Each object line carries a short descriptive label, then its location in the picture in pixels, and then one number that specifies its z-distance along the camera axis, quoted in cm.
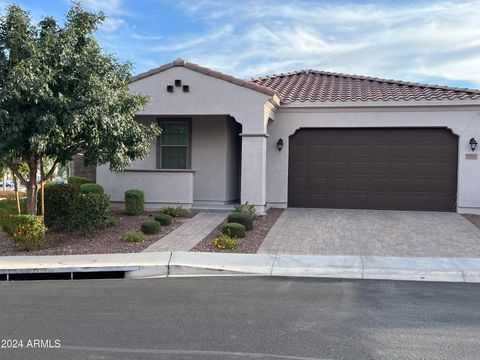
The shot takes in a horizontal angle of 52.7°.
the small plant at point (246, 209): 1365
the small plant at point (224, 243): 1056
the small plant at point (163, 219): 1305
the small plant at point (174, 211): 1436
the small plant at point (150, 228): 1202
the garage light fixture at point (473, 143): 1509
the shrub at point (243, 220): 1227
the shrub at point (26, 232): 1063
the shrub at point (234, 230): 1141
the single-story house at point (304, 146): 1484
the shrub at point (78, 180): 1812
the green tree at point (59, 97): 966
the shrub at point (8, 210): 1173
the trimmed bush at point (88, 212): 1166
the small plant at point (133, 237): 1122
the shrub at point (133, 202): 1444
